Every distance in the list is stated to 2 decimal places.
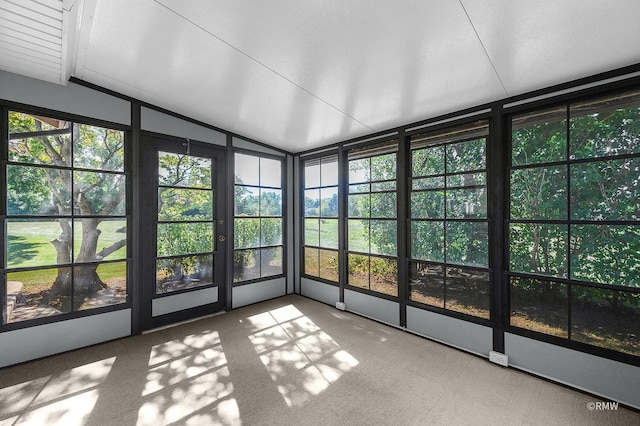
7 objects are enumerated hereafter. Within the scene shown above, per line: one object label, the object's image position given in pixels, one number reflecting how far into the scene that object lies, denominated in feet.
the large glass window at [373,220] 11.53
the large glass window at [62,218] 8.42
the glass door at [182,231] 10.86
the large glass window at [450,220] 9.05
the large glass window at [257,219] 13.60
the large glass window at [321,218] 13.89
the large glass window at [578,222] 6.70
